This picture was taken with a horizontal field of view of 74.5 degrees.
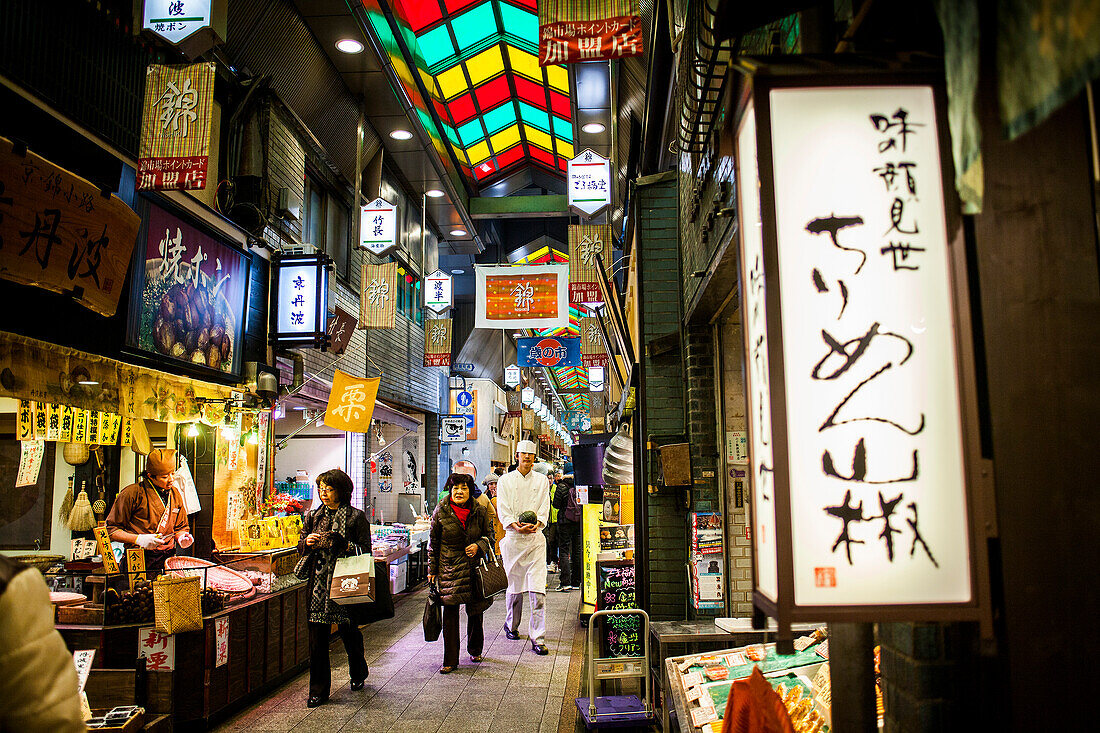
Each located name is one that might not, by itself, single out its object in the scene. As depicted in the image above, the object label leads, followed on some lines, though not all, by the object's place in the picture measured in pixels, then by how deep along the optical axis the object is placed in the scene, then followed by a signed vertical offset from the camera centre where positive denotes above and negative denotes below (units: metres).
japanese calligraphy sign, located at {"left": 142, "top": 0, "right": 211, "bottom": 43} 5.48 +3.39
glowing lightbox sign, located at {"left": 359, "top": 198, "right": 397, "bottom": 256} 11.40 +3.75
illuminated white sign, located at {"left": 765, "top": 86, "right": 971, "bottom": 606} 1.79 +0.28
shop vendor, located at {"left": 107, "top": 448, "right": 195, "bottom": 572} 7.64 -0.48
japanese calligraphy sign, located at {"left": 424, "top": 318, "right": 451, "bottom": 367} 17.08 +2.89
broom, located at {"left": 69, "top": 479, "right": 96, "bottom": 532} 9.13 -0.60
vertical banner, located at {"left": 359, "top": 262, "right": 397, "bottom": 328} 12.36 +2.91
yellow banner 9.45 +0.83
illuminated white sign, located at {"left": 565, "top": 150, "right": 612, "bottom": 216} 10.23 +3.94
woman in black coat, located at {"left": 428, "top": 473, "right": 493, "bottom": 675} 7.88 -0.99
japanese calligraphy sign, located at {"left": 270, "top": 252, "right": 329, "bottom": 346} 9.77 +2.23
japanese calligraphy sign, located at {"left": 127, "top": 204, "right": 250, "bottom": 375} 7.36 +1.89
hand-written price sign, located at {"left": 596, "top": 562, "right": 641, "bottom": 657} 7.88 -1.34
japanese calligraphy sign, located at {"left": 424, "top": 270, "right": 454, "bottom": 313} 15.12 +3.62
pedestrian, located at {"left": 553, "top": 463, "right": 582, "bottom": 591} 13.60 -1.31
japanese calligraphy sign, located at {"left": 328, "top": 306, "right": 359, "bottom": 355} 11.38 +2.15
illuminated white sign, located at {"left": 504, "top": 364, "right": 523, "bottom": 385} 23.45 +2.89
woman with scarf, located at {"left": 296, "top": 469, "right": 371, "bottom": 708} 6.71 -0.88
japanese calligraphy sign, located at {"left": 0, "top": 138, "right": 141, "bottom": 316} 4.96 +1.77
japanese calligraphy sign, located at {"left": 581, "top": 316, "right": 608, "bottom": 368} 17.33 +2.94
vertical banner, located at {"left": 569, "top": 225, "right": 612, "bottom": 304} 11.70 +3.40
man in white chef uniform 9.15 -0.83
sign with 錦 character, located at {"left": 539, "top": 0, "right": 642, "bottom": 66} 6.29 +3.75
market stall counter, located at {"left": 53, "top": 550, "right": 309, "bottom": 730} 5.54 -1.50
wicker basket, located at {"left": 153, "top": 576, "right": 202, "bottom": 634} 5.83 -1.11
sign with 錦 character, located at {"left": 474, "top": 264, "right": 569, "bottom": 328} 11.77 +2.75
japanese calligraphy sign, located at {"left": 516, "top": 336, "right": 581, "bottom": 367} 22.84 +3.63
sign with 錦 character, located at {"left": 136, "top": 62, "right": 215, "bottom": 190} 6.14 +2.85
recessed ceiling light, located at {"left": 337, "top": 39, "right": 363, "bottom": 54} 10.12 +5.89
